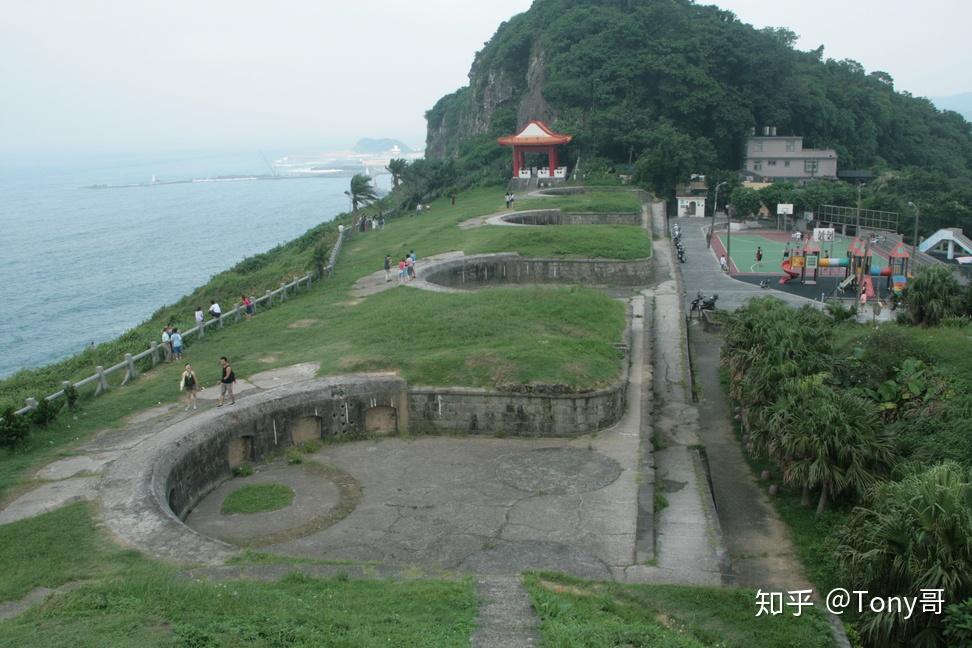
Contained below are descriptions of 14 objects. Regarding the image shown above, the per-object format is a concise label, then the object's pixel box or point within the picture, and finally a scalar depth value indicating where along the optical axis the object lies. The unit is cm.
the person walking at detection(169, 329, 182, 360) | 2411
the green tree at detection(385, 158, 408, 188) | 6412
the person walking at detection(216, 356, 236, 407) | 1855
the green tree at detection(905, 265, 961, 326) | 2433
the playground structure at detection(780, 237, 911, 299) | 3681
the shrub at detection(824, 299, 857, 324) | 2666
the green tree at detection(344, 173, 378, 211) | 5625
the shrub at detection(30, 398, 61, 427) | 1778
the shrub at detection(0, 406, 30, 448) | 1681
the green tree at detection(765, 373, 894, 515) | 1555
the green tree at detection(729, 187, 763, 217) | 6438
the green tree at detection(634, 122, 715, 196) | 6156
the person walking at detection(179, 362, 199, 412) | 1853
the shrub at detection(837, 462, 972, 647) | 1091
